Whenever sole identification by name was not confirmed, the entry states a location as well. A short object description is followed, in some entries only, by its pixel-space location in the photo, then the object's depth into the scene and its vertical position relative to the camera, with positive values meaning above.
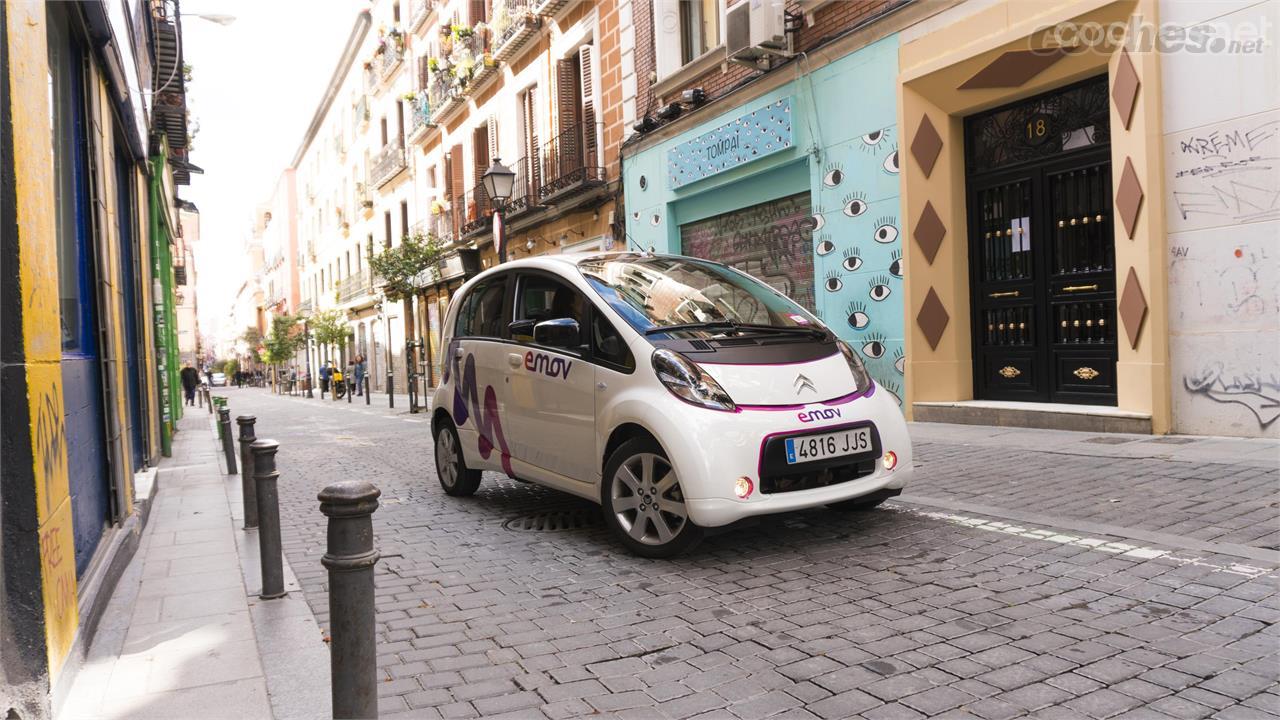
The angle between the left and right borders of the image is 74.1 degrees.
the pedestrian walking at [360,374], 31.64 -0.72
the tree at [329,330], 36.03 +1.16
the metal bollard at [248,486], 5.96 -0.89
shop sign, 12.11 +3.05
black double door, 8.69 +0.52
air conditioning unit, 11.56 +4.28
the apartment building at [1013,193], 7.33 +1.55
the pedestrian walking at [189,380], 31.97 -0.67
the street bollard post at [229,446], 9.05 -0.91
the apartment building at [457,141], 17.94 +6.05
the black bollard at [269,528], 4.25 -0.85
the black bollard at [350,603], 2.45 -0.72
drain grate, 5.54 -1.17
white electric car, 4.29 -0.32
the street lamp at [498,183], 13.95 +2.76
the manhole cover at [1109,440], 7.46 -1.02
